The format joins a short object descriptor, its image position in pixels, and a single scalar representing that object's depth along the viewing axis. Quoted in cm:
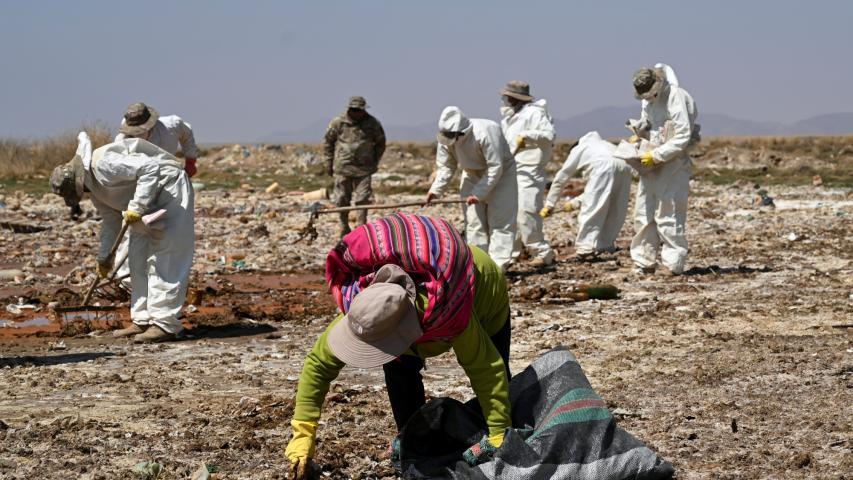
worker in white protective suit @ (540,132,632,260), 1384
